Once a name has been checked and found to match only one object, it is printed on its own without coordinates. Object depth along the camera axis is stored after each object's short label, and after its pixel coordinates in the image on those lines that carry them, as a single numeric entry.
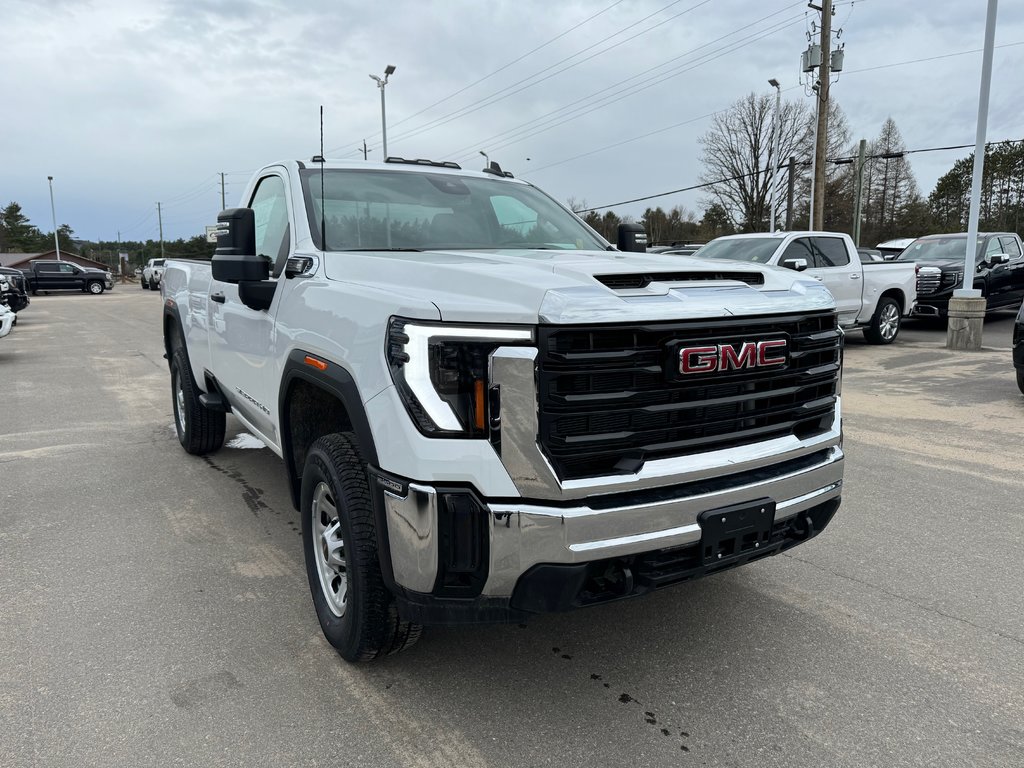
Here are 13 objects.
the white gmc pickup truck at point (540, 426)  2.18
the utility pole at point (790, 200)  39.09
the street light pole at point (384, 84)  28.48
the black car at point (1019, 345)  7.47
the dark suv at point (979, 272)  14.07
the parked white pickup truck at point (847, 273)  10.99
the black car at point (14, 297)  17.83
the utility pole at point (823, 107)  21.09
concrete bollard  11.50
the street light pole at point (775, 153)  50.22
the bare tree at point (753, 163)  51.00
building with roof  71.40
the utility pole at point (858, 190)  30.64
